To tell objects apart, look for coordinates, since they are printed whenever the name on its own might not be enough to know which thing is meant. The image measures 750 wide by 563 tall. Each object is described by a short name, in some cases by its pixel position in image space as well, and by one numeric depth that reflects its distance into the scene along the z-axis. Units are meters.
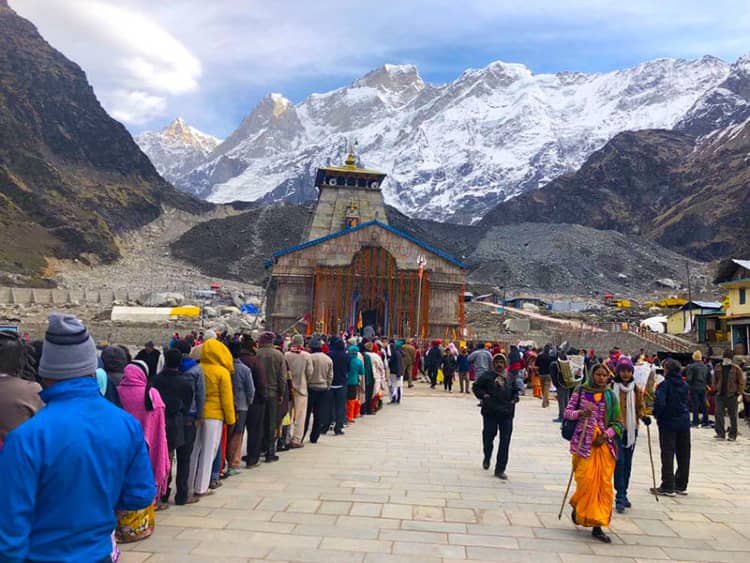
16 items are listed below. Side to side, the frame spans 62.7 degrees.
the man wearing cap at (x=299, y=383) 9.12
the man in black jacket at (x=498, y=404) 7.68
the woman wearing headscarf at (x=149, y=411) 5.22
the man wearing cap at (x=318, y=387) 9.41
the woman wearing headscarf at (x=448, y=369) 19.19
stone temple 31.73
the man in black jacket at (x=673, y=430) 7.07
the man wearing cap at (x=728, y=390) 11.22
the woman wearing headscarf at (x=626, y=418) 6.24
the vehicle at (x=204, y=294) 56.53
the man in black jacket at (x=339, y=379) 10.23
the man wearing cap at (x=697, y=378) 12.14
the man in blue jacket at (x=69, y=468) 2.24
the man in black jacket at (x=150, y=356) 7.69
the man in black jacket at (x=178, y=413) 5.71
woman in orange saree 5.38
